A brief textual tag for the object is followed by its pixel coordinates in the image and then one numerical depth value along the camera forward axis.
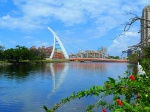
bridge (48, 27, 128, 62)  123.50
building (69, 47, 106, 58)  131.12
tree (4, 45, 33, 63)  83.62
